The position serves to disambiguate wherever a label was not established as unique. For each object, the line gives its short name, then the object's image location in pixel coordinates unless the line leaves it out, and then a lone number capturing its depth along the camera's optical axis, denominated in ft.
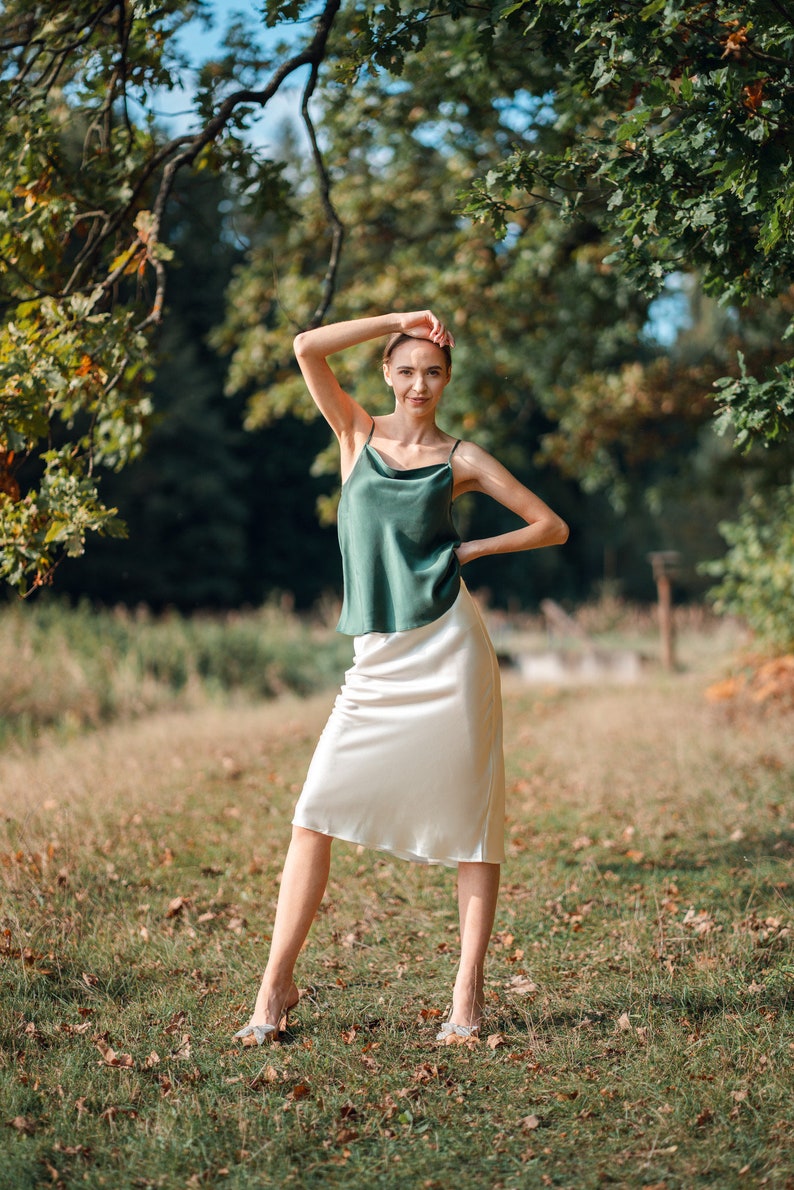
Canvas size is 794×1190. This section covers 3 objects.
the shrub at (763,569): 31.65
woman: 11.27
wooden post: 47.75
